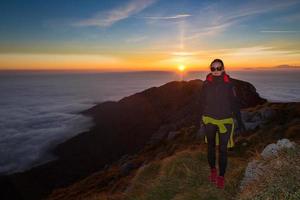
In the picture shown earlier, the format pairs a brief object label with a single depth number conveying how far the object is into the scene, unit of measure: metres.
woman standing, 4.85
